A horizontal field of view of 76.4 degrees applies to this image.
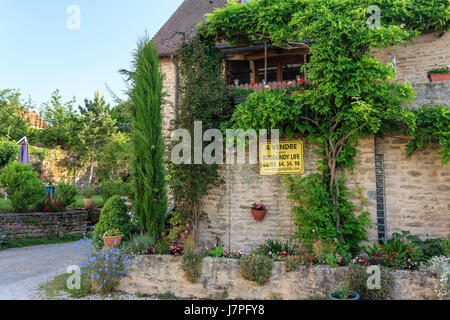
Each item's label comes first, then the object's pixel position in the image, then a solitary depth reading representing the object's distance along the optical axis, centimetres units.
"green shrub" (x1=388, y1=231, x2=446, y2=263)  511
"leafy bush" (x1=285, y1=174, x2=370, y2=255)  611
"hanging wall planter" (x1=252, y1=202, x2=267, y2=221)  688
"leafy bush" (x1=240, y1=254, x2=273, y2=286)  498
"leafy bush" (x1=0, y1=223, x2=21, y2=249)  880
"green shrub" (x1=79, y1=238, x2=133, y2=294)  526
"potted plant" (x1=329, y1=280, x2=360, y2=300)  436
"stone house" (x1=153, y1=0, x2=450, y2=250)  625
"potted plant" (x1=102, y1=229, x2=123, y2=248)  593
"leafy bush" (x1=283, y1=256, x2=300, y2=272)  495
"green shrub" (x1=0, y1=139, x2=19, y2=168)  1163
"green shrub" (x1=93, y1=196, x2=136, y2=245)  628
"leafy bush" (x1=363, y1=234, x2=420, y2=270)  491
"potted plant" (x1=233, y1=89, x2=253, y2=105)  784
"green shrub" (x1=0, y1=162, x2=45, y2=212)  967
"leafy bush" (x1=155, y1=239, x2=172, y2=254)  571
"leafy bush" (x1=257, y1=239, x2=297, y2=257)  579
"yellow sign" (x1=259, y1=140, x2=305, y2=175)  697
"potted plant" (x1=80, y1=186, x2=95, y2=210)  1170
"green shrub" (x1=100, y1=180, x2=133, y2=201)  1207
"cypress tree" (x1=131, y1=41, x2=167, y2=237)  637
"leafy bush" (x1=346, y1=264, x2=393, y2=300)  453
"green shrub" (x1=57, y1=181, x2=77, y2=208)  1131
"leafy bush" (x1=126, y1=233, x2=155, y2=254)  571
